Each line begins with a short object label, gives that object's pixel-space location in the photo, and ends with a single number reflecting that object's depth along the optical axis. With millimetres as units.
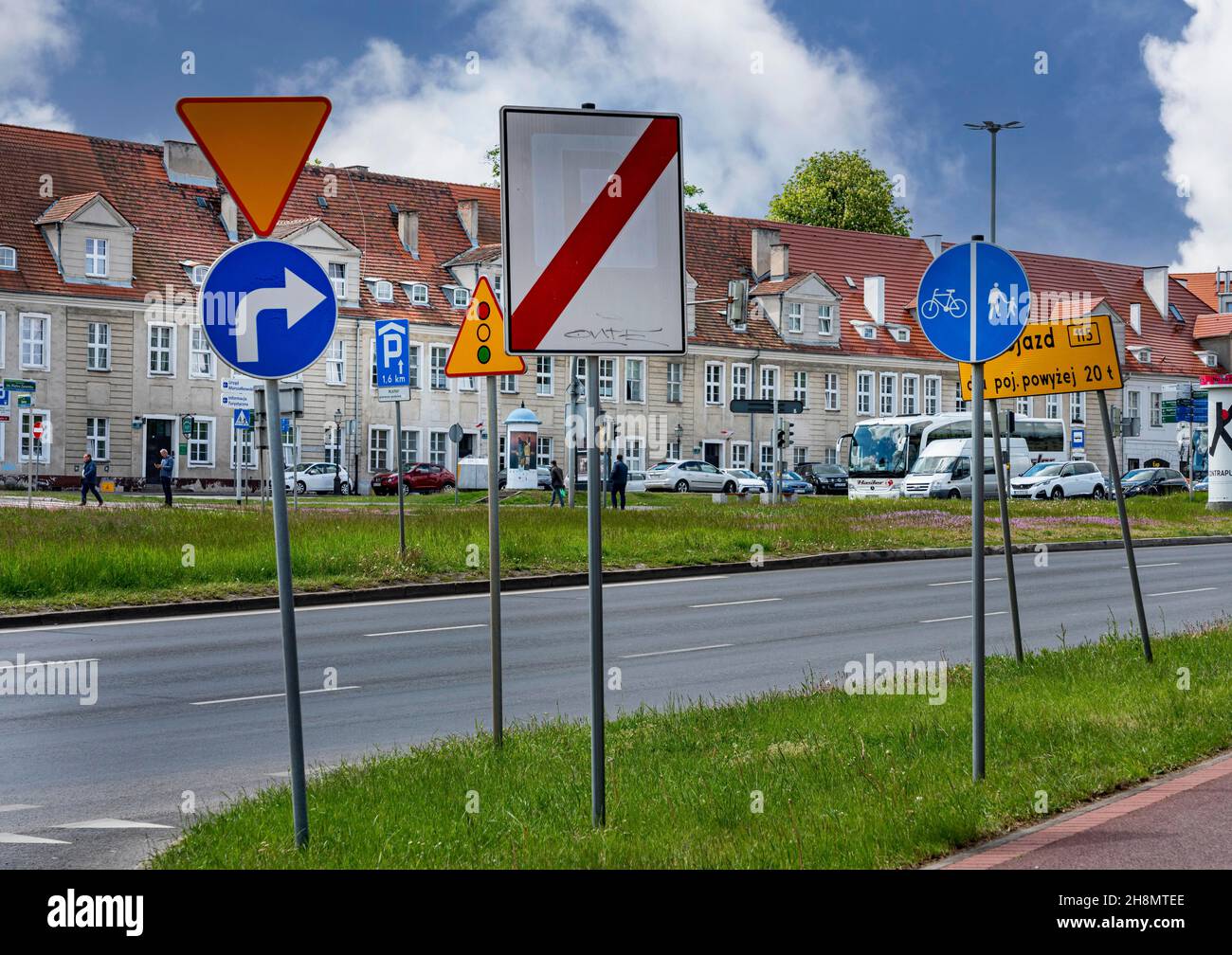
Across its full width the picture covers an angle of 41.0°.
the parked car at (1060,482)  65562
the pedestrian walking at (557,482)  51628
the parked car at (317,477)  63125
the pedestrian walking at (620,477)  47250
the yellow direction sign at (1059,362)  12117
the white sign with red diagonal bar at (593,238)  6523
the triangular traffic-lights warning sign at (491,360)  9320
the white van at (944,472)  60094
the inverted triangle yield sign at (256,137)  6434
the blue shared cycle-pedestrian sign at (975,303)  8281
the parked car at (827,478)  75750
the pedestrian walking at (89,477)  44469
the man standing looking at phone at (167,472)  44331
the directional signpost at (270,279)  6434
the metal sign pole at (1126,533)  12367
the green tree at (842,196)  93375
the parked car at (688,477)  70750
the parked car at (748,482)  71312
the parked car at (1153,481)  71562
